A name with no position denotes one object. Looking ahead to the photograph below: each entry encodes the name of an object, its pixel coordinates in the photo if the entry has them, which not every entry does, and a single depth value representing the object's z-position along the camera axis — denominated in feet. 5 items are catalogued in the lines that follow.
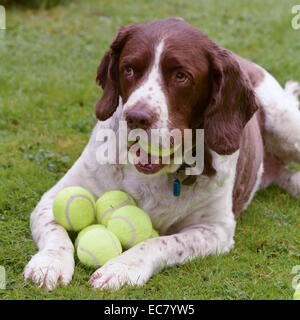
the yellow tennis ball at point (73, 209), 11.29
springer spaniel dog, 10.09
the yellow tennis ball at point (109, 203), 11.37
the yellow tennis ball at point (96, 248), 10.37
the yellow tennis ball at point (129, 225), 10.89
